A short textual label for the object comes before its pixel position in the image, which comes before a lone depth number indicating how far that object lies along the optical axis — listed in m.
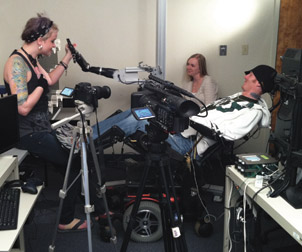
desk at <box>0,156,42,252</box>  1.34
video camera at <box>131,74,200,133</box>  1.56
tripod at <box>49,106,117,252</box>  1.89
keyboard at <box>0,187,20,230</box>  1.45
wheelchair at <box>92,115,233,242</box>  2.39
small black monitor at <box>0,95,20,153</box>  1.85
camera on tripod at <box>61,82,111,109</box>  1.92
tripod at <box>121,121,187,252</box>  1.73
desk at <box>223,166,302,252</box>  1.41
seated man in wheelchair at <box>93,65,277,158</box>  2.48
